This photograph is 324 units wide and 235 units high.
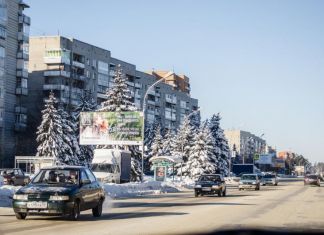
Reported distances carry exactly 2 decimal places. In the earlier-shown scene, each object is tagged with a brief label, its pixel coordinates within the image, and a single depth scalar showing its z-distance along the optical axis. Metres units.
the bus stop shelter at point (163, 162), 55.91
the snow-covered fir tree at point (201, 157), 81.25
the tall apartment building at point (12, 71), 84.31
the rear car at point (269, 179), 70.50
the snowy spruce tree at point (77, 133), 77.36
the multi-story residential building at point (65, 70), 98.44
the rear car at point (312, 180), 72.50
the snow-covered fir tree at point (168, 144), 101.69
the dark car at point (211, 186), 35.90
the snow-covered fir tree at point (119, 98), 61.81
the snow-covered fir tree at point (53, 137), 71.69
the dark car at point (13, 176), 48.33
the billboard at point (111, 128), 52.22
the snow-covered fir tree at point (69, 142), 73.12
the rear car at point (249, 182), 51.00
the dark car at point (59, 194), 15.49
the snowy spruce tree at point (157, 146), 100.98
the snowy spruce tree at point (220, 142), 88.88
